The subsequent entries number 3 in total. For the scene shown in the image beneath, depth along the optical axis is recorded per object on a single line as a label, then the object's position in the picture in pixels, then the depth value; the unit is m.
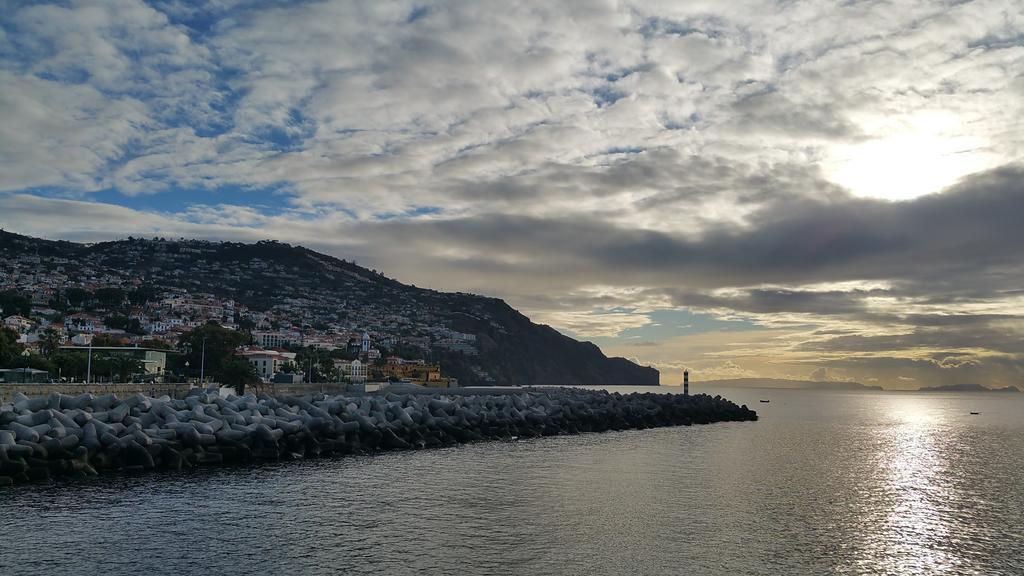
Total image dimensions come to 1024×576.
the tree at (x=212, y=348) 87.44
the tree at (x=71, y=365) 62.68
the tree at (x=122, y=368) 69.12
